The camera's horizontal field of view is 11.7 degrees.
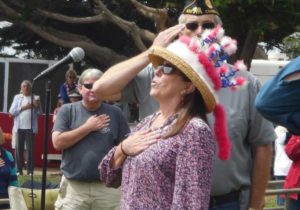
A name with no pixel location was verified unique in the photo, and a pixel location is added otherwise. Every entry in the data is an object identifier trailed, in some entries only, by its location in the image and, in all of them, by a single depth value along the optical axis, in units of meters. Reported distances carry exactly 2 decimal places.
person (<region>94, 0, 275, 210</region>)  7.56
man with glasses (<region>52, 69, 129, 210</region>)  11.54
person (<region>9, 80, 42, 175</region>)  28.84
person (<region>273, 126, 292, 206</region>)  17.96
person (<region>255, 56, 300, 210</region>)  4.55
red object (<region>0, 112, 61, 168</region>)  30.54
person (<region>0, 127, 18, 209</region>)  13.47
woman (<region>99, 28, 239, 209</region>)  6.39
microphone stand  10.40
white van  33.99
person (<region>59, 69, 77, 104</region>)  23.21
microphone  10.19
